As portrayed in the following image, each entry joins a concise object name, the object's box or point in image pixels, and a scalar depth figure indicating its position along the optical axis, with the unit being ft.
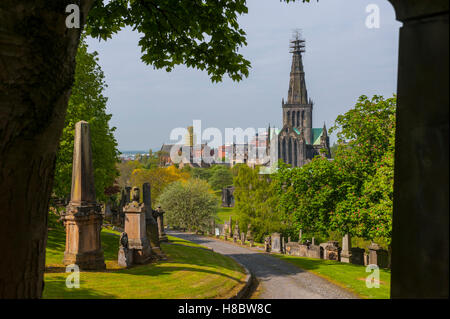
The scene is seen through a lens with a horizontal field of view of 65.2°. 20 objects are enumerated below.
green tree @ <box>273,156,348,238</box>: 66.59
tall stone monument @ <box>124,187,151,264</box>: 45.78
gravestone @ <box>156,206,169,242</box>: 76.64
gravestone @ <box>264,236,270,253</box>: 90.79
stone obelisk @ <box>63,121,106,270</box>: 39.22
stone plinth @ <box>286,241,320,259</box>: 80.31
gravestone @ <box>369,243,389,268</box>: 64.13
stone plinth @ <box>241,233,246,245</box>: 105.19
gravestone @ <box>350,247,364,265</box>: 71.40
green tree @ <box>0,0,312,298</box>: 6.92
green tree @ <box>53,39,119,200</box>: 54.80
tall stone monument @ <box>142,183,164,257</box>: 52.65
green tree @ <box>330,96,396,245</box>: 53.88
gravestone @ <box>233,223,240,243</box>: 115.15
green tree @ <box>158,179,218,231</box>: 140.26
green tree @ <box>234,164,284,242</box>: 118.52
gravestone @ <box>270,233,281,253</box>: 93.25
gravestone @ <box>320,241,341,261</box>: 76.07
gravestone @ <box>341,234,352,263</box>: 73.49
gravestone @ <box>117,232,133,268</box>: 43.34
